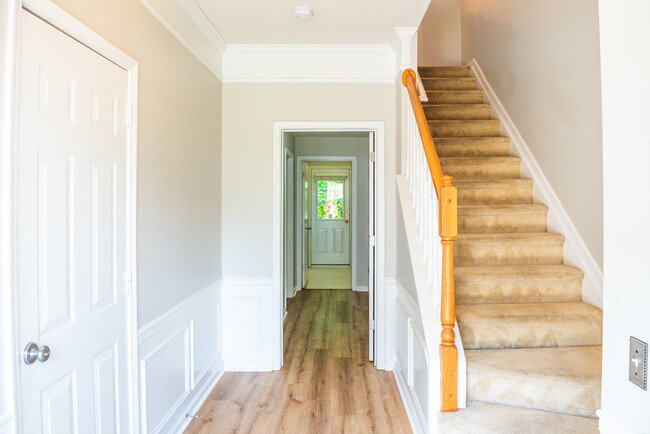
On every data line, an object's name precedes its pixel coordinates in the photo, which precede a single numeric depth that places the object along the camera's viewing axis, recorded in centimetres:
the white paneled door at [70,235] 125
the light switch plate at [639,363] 93
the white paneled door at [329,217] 931
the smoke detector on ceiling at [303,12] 264
